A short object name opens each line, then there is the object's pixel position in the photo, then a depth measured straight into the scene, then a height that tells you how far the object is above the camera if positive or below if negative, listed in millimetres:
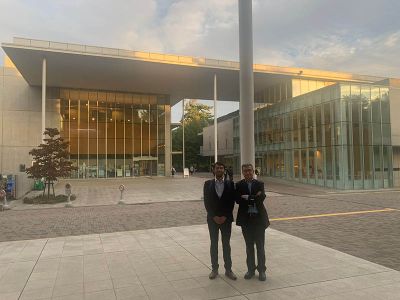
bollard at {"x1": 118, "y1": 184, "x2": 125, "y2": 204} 19205 -1936
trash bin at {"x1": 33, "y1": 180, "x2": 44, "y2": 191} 27477 -1462
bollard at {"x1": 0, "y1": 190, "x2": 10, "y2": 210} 17438 -1522
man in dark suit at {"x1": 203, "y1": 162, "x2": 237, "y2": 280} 5953 -804
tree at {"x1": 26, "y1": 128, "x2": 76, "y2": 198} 21328 +274
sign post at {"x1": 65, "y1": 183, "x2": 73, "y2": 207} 19441 -1382
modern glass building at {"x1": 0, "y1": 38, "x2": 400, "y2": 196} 28625 +5231
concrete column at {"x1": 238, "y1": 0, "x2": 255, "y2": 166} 10945 +2490
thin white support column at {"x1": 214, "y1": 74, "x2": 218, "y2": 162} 32522 +5036
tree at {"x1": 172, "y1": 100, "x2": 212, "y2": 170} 73375 +4386
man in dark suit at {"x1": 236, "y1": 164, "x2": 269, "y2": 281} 5965 -929
